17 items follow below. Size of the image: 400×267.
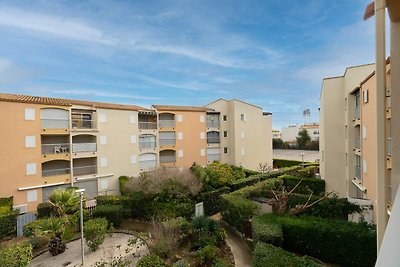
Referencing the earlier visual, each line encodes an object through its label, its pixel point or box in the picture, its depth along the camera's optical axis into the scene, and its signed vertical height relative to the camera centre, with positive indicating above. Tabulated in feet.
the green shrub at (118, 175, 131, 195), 84.46 -17.85
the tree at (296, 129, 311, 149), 194.39 -7.42
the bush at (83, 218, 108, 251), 40.68 -18.53
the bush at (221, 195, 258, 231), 43.24 -15.86
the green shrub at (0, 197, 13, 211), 60.74 -18.42
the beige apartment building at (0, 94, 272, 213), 66.64 -2.75
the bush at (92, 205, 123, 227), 52.70 -19.11
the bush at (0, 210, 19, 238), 51.70 -20.76
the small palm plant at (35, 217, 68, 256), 39.96 -17.62
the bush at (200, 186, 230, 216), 57.24 -18.16
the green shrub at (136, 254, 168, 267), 27.40 -16.18
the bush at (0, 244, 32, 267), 30.22 -17.12
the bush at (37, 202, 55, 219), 57.58 -19.77
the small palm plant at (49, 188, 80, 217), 45.57 -13.62
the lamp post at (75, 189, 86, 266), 35.37 -19.09
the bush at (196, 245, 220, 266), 32.76 -18.48
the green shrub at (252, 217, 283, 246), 31.48 -14.90
